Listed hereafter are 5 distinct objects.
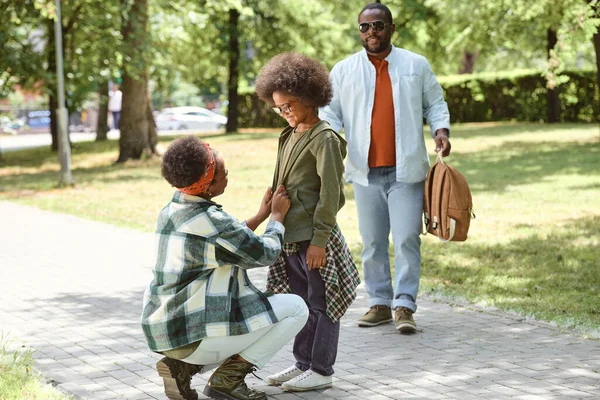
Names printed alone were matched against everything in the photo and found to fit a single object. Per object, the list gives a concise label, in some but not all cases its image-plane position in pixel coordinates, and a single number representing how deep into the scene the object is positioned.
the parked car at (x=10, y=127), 29.91
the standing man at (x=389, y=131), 6.02
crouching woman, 4.22
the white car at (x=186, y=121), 55.38
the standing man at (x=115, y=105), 43.41
